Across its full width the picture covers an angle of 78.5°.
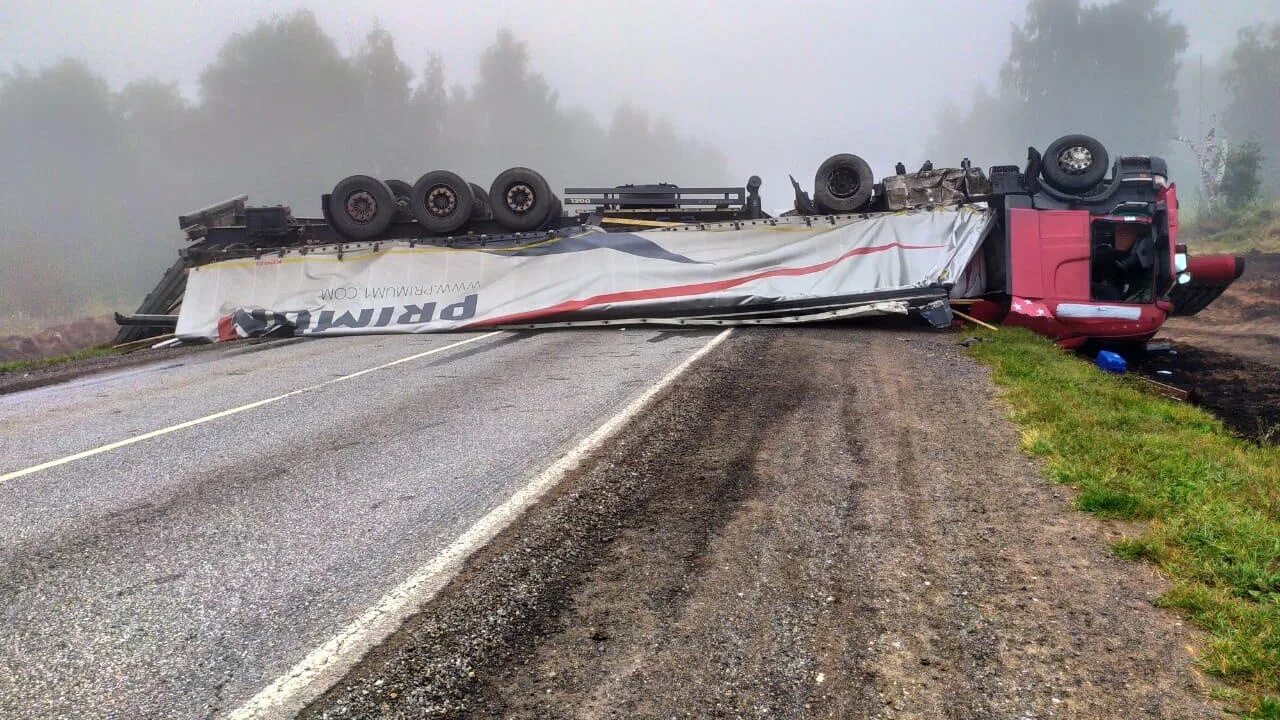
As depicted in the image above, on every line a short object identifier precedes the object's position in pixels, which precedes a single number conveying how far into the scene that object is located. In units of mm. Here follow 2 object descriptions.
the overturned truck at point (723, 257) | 11906
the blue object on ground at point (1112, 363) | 11344
